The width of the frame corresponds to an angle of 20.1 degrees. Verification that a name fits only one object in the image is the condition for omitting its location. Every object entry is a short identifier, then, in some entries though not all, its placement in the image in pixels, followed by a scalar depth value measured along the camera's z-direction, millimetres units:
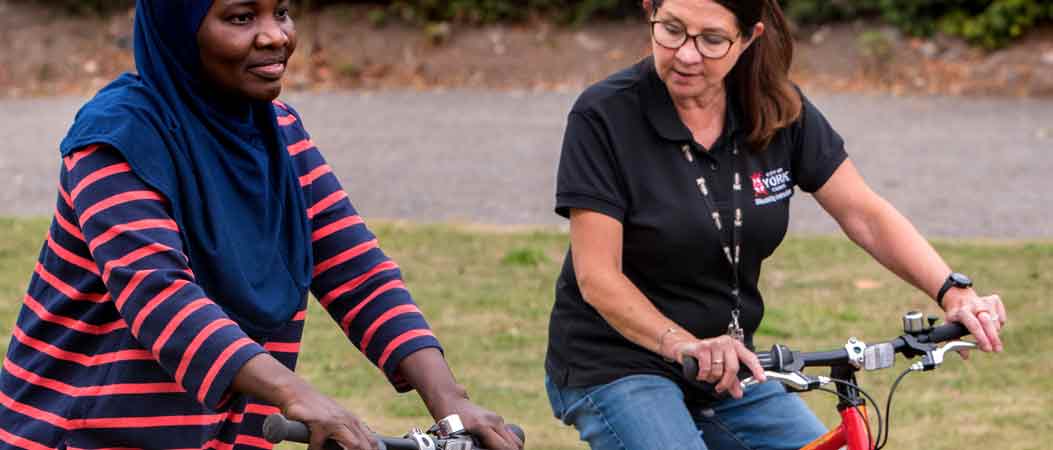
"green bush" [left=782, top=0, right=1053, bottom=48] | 22575
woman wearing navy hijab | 4786
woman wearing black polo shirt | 6725
